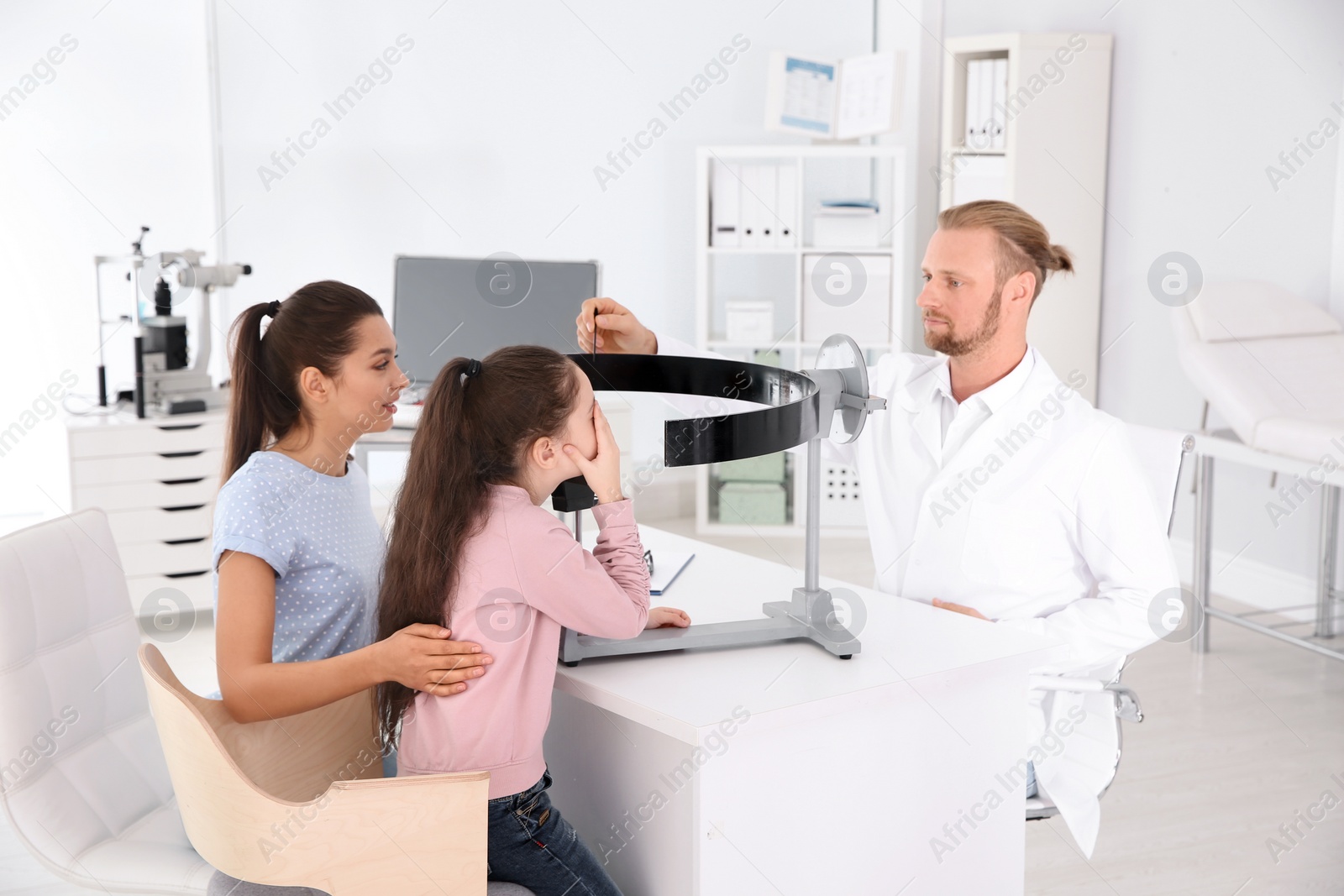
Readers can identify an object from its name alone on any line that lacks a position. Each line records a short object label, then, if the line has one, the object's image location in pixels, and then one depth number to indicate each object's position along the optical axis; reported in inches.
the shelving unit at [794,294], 182.9
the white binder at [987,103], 171.9
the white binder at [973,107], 174.1
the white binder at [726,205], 182.7
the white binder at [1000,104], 169.6
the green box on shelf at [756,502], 189.0
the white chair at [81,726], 57.0
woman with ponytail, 54.3
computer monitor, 155.0
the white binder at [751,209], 182.2
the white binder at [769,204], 181.9
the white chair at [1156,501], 62.9
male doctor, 69.6
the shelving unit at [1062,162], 163.5
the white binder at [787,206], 182.2
